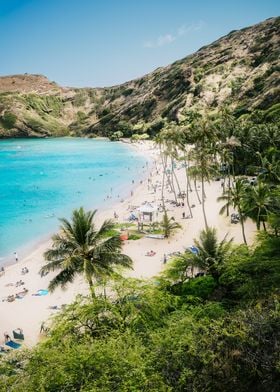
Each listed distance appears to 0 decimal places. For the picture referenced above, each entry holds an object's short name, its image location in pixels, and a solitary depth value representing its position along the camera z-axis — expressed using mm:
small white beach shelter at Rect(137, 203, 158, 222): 49281
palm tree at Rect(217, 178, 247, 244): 36531
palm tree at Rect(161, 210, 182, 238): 43494
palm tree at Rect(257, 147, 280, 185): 43875
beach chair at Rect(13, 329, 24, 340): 25422
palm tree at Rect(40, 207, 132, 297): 22703
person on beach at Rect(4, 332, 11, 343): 25491
